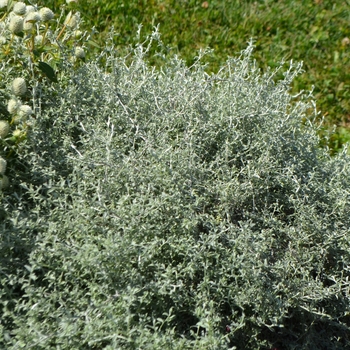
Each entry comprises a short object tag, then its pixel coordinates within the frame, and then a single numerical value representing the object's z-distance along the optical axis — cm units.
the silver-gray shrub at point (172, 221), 204
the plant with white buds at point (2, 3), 251
